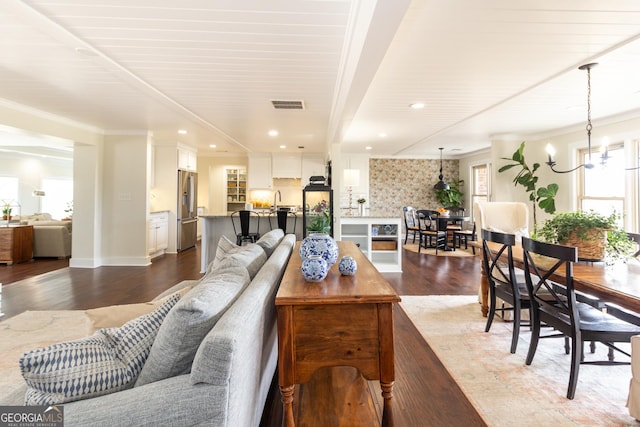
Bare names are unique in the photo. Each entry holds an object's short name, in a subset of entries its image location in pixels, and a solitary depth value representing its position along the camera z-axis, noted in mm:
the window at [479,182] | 8172
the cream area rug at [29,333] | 2113
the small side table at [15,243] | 5500
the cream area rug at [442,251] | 6801
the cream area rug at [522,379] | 1741
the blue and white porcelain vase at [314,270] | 1517
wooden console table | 1337
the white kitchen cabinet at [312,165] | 8133
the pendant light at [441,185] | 8578
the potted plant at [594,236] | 2205
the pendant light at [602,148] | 2809
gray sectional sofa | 865
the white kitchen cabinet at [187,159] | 6852
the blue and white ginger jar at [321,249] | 1720
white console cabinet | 5219
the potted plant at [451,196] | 8844
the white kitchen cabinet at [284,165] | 8109
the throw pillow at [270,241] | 2403
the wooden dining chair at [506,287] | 2402
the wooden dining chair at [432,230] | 7054
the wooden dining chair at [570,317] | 1849
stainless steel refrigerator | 6891
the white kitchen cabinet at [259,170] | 8094
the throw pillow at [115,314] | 1475
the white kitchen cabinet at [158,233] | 6090
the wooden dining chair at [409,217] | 7996
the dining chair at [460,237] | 7129
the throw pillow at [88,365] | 885
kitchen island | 5452
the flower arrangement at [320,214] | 3119
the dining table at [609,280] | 1640
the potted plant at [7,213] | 6254
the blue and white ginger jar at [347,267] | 1646
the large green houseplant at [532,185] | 5402
